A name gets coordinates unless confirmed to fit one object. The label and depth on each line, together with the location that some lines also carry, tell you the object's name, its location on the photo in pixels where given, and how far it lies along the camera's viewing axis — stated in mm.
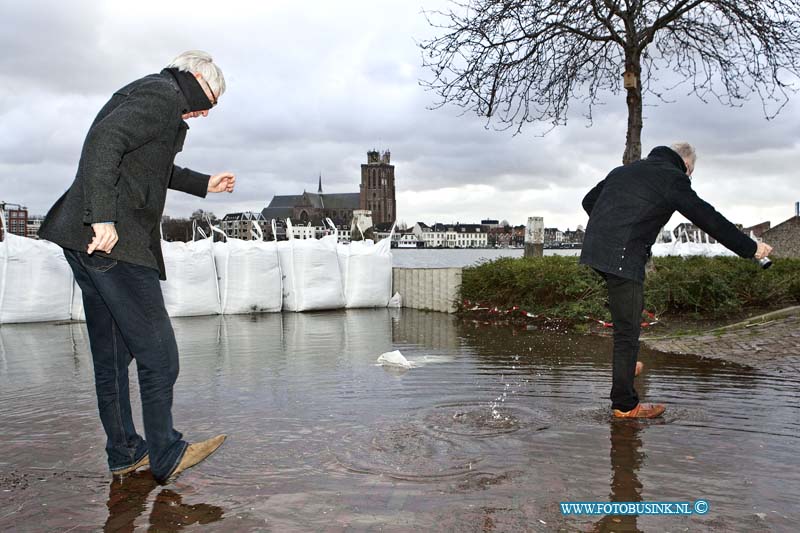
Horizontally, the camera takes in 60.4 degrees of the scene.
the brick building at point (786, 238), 18172
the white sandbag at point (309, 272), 13492
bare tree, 11234
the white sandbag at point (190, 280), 12500
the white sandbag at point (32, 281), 11461
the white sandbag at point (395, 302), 14734
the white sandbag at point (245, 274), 13117
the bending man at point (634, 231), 4309
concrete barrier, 13289
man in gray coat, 2955
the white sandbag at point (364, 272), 14078
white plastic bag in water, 6707
